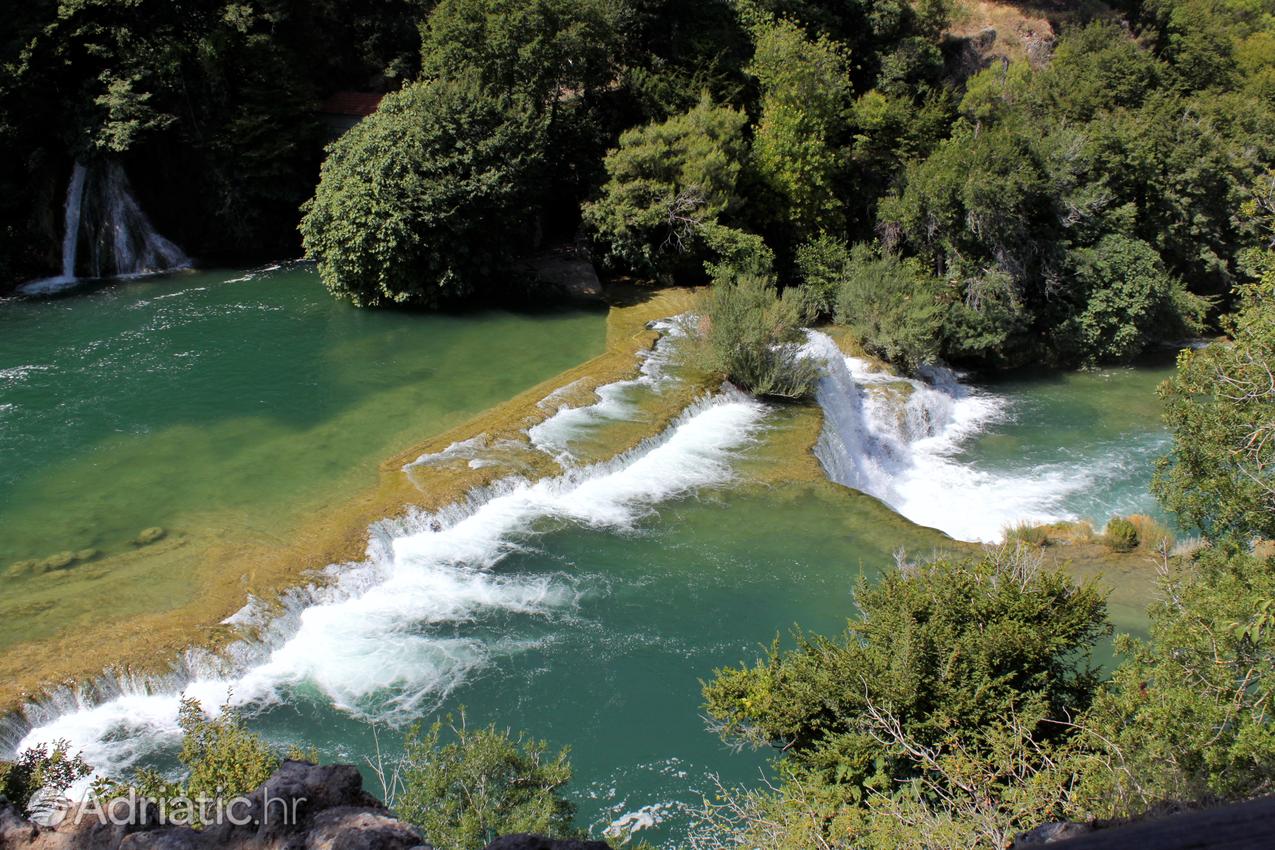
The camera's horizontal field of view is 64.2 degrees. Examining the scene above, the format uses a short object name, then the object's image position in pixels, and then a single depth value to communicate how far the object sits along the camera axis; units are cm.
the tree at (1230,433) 1258
